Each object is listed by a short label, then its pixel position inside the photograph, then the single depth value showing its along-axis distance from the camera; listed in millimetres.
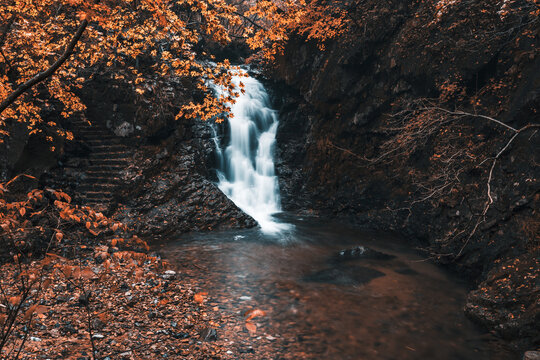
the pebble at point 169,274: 7195
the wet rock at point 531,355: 4441
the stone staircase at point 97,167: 11008
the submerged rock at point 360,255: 9258
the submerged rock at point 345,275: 7758
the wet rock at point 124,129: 12555
